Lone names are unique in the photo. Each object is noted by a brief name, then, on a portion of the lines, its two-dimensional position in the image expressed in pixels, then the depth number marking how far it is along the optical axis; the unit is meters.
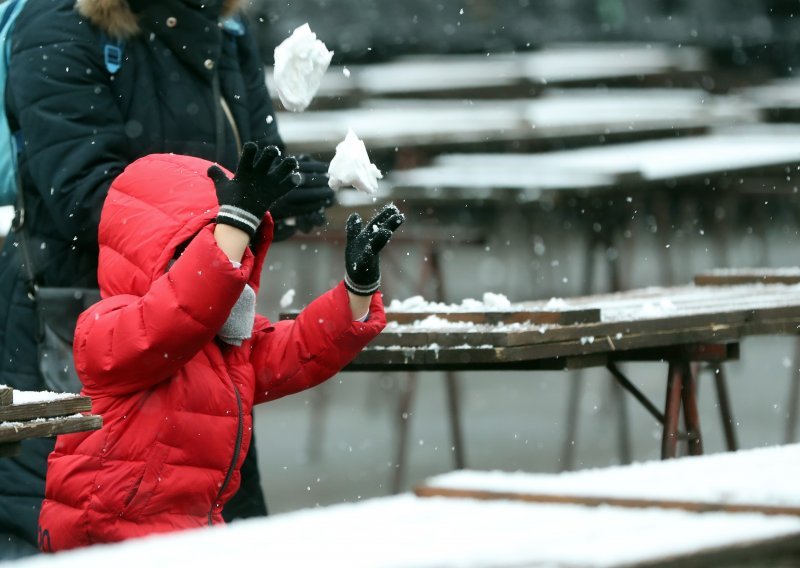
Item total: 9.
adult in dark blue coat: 8.31
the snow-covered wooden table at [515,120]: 21.69
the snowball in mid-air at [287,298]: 10.57
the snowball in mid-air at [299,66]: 8.32
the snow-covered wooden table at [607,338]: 9.15
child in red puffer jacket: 7.06
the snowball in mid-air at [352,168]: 7.93
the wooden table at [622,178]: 18.03
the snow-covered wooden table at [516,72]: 28.75
